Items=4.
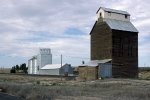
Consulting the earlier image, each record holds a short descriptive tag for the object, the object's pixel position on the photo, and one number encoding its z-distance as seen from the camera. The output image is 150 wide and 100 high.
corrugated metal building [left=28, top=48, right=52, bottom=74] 124.69
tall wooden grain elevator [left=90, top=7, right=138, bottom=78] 72.31
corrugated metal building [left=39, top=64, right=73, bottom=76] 116.62
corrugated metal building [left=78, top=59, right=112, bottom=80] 70.31
